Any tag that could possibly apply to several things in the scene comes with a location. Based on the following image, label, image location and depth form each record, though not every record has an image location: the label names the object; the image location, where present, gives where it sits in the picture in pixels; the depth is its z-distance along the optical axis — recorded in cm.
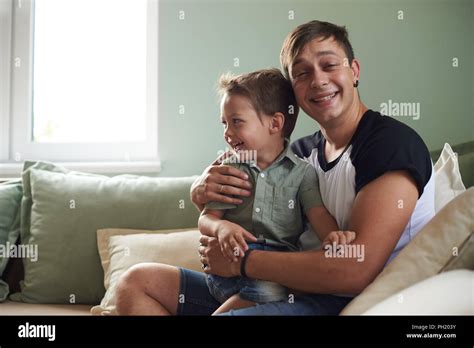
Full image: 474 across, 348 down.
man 99
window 167
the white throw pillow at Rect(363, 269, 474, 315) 94
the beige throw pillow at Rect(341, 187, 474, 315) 95
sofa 152
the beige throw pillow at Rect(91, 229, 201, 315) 151
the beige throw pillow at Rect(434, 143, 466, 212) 126
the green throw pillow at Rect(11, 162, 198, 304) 161
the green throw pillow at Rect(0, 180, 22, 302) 168
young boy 105
